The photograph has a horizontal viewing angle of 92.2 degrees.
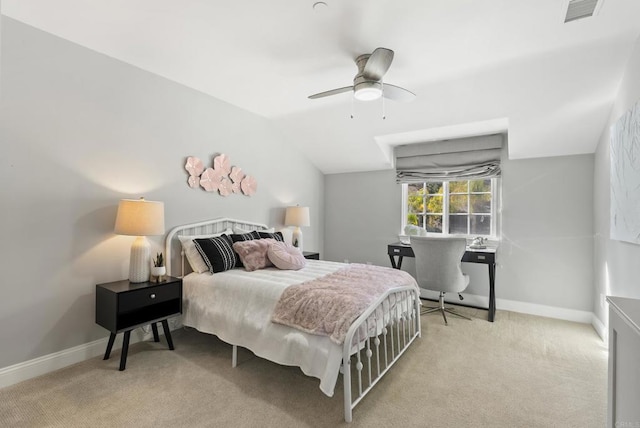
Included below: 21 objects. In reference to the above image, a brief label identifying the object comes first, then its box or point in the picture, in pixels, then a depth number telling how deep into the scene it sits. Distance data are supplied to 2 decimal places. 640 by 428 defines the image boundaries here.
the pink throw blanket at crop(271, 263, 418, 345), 1.94
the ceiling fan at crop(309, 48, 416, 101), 2.25
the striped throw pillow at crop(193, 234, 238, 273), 2.95
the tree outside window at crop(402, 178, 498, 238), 4.22
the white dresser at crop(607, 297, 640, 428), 1.04
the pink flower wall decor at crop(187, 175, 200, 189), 3.34
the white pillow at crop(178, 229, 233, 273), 3.01
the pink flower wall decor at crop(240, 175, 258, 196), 3.93
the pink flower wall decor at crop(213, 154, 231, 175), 3.59
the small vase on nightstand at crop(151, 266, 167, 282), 2.71
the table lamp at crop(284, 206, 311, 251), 4.46
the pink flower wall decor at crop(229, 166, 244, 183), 3.79
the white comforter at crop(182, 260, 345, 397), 1.94
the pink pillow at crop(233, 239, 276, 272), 3.05
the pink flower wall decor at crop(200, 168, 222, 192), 3.46
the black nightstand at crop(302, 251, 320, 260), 4.21
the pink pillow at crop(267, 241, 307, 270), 3.06
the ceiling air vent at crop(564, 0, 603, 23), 1.93
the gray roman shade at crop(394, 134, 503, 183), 4.05
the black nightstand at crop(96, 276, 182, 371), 2.39
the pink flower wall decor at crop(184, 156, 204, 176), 3.31
